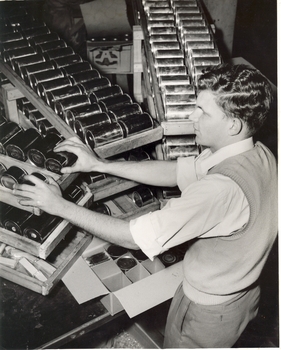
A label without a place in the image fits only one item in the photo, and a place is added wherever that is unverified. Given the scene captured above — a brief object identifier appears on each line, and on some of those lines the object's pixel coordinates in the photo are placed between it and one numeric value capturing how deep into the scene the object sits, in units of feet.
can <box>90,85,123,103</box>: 9.04
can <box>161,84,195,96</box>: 9.49
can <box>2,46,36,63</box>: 9.57
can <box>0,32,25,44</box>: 10.07
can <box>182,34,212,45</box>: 11.22
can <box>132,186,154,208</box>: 10.09
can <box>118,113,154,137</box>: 7.89
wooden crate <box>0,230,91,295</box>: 7.41
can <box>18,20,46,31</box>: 11.05
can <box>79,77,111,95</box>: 9.14
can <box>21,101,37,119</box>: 10.07
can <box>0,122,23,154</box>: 8.56
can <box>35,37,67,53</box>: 10.33
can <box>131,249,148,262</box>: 9.26
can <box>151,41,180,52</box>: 10.73
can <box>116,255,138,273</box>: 8.96
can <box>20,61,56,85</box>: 9.21
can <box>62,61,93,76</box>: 9.64
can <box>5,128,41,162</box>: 8.14
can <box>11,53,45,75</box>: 9.36
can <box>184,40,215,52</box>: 10.97
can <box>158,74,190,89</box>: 9.71
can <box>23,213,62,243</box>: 7.35
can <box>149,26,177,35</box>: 11.26
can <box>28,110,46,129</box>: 9.83
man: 5.47
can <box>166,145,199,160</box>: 9.50
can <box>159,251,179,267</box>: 8.93
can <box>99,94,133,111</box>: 8.75
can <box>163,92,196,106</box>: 9.17
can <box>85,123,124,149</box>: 7.66
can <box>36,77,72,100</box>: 8.78
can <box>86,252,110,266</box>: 8.83
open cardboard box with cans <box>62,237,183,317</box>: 7.65
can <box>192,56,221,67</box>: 10.46
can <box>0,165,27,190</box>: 7.07
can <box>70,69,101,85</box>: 9.36
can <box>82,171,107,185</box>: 9.29
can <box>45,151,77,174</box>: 7.26
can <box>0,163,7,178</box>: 7.69
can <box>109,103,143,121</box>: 8.39
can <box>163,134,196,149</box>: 9.63
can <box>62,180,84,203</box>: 7.88
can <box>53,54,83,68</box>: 9.88
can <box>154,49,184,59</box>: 10.56
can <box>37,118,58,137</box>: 9.42
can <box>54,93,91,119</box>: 8.46
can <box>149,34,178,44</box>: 10.92
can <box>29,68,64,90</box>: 8.98
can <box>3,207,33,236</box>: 7.60
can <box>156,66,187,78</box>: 10.04
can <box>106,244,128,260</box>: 9.20
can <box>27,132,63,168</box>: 7.72
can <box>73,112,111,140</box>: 7.93
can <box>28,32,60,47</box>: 10.40
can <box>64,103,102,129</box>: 8.24
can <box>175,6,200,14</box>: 11.96
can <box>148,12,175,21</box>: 11.63
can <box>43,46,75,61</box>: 10.08
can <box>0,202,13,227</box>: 7.84
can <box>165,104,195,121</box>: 8.87
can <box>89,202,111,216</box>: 9.72
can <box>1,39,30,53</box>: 9.83
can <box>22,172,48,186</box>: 7.00
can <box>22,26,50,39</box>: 10.61
